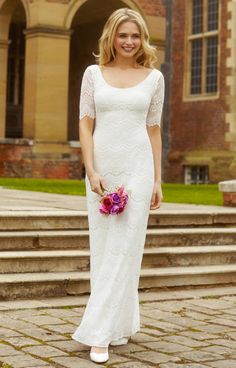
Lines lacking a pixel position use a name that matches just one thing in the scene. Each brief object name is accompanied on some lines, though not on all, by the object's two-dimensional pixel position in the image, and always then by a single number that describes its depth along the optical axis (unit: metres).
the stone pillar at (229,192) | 11.61
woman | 5.64
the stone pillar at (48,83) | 23.67
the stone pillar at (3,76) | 25.55
